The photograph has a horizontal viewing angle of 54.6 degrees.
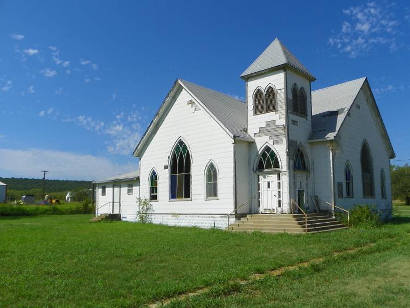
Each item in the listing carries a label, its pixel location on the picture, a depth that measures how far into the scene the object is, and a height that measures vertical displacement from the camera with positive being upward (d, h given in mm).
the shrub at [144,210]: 25312 -830
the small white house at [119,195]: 28953 +169
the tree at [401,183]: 68812 +1966
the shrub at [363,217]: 19484 -1126
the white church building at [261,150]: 20656 +2544
